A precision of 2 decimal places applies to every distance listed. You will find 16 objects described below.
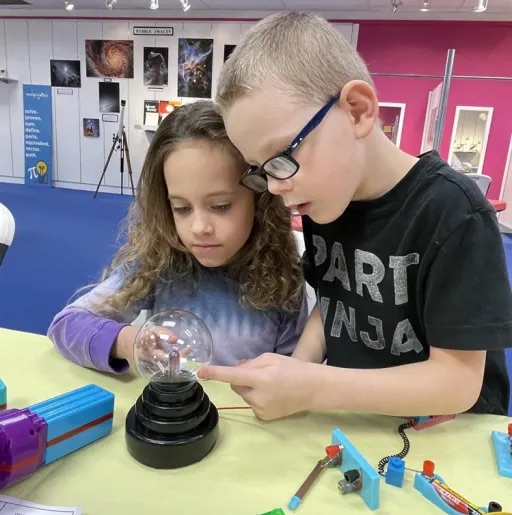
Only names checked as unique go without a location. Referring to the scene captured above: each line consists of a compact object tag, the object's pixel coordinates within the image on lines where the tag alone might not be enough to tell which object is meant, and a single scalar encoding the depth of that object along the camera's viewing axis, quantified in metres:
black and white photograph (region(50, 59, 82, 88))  6.10
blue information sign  6.28
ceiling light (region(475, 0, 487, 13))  3.09
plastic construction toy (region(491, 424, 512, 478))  0.61
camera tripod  5.88
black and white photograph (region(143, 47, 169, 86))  5.77
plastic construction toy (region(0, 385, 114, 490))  0.53
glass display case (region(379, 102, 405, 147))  5.21
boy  0.61
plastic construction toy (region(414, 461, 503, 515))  0.52
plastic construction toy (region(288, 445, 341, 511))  0.56
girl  0.82
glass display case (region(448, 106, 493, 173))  5.07
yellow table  0.54
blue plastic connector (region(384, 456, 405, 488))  0.57
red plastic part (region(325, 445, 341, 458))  0.60
